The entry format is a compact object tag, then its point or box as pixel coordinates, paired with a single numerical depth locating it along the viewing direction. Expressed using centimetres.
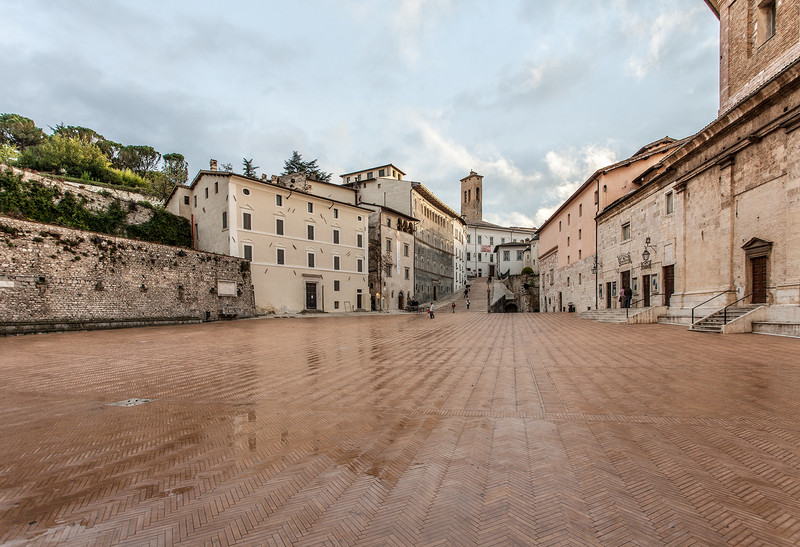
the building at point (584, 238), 2791
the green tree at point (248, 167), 4953
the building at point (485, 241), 7788
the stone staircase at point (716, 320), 1397
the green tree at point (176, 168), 5499
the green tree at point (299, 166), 5316
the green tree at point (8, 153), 3478
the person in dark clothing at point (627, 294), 2109
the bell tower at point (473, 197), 8550
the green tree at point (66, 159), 3716
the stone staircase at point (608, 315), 2092
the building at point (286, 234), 2936
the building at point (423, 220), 4812
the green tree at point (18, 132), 4406
